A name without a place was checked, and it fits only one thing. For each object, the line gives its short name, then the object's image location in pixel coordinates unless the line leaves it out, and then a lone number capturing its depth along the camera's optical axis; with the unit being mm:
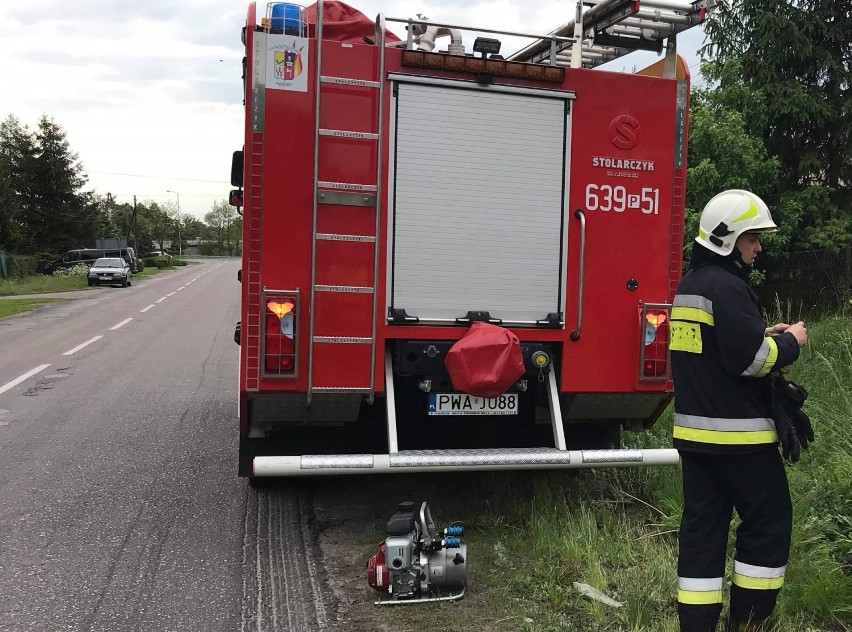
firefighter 3023
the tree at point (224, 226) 129500
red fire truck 4090
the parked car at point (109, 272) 34562
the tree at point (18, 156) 49625
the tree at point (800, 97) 12898
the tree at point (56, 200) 49219
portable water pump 3621
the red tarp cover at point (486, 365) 4070
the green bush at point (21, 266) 38406
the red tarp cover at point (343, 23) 4598
